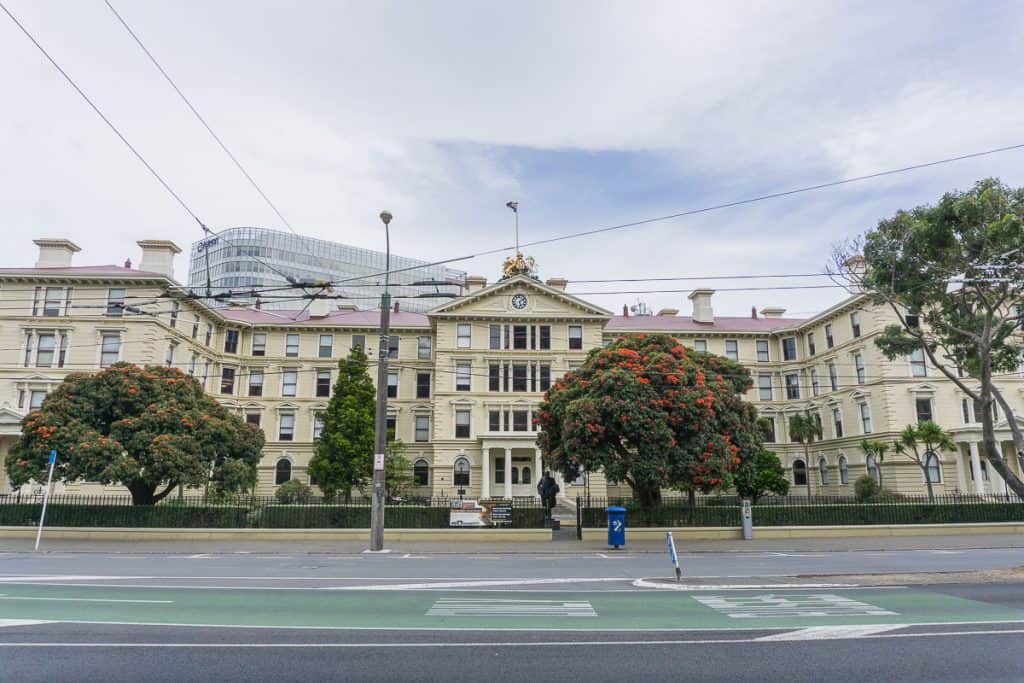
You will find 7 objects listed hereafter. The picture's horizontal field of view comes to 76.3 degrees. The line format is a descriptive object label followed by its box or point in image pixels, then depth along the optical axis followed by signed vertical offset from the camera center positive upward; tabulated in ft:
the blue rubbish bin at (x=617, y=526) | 71.10 -6.31
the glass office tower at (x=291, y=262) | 356.59 +121.78
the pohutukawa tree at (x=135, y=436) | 80.07 +4.92
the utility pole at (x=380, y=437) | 65.72 +3.42
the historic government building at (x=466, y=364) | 137.80 +25.31
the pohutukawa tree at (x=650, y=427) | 78.89 +4.84
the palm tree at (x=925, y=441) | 126.11 +4.26
